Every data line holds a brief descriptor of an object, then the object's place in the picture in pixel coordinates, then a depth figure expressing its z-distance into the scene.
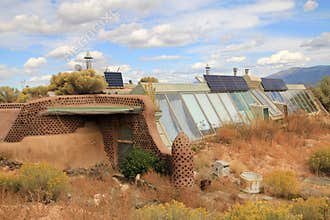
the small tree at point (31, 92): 21.06
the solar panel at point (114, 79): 21.09
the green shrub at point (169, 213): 5.17
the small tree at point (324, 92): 25.61
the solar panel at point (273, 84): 23.69
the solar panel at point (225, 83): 18.19
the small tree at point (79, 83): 16.70
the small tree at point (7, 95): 22.75
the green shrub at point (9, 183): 7.91
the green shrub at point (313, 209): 5.95
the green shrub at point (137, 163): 10.62
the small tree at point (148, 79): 30.08
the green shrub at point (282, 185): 10.05
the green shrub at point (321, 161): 12.39
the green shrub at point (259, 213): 4.99
